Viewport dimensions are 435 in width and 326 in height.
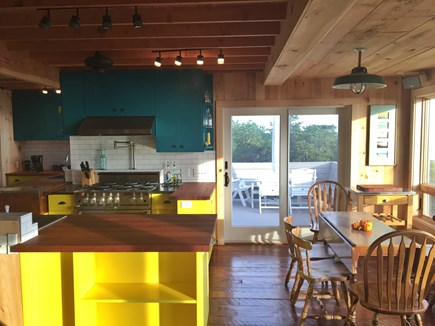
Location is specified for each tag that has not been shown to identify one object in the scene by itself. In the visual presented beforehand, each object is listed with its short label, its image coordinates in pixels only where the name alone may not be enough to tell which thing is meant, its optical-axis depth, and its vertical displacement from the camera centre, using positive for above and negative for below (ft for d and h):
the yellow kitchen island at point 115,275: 7.22 -2.66
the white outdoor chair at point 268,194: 17.63 -2.26
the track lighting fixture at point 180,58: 12.20 +2.93
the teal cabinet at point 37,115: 21.88 +1.94
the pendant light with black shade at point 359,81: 9.64 +1.67
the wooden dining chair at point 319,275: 9.48 -3.35
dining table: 9.12 -2.38
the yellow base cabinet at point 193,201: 13.31 -1.98
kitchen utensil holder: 16.08 -1.37
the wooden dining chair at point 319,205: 13.66 -2.32
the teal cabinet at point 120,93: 15.72 +2.30
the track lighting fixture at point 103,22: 8.35 +2.84
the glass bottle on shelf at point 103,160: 16.80 -0.55
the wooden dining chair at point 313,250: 9.89 -3.25
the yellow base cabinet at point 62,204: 14.80 -2.21
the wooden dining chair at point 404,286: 7.69 -3.02
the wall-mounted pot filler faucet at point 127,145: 16.84 +0.11
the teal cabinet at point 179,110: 15.69 +1.56
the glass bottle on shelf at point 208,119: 16.33 +1.21
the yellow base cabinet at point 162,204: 14.56 -2.22
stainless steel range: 14.51 -2.04
